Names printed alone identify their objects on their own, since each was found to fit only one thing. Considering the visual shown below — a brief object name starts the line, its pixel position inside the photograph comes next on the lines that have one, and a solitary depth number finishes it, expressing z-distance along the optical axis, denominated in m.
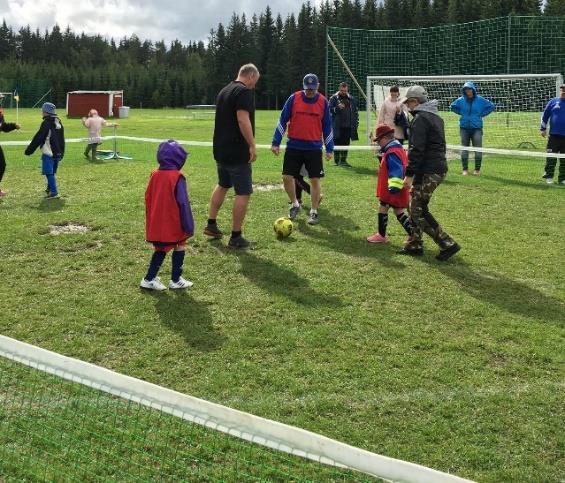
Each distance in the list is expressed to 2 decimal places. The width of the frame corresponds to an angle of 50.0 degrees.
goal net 20.33
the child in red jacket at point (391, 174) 7.25
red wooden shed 55.41
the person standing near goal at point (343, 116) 14.45
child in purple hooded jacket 5.83
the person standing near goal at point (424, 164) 6.70
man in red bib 8.44
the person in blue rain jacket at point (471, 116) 13.42
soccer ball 7.87
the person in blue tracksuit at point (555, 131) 12.50
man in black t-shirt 7.13
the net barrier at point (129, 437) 2.54
